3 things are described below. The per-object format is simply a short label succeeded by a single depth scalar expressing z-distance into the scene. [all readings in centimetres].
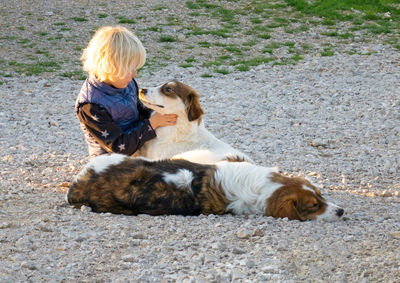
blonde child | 1327
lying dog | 1123
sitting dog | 1396
